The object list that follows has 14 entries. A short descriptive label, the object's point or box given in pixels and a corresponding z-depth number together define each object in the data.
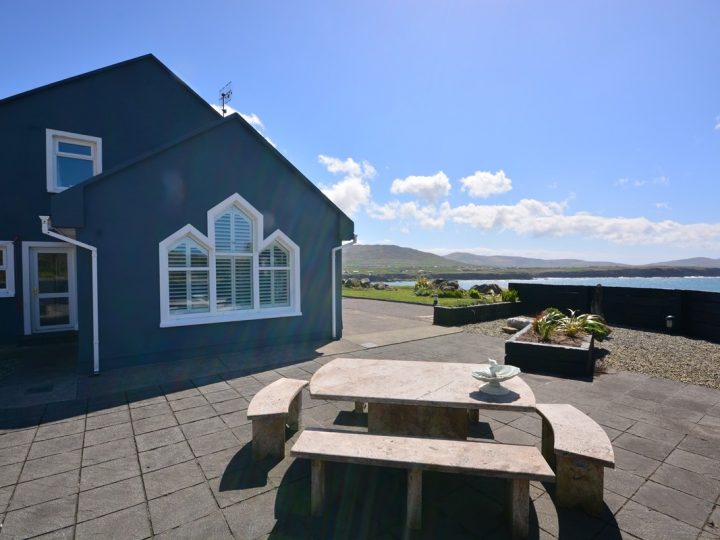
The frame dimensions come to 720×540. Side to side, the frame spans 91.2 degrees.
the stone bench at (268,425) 3.77
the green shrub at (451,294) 19.44
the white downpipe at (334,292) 10.06
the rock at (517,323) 11.48
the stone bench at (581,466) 2.98
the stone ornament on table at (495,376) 3.72
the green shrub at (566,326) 8.32
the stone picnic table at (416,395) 3.59
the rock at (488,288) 21.92
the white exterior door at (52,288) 9.52
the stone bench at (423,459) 2.69
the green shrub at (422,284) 23.66
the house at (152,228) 7.09
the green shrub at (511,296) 15.05
